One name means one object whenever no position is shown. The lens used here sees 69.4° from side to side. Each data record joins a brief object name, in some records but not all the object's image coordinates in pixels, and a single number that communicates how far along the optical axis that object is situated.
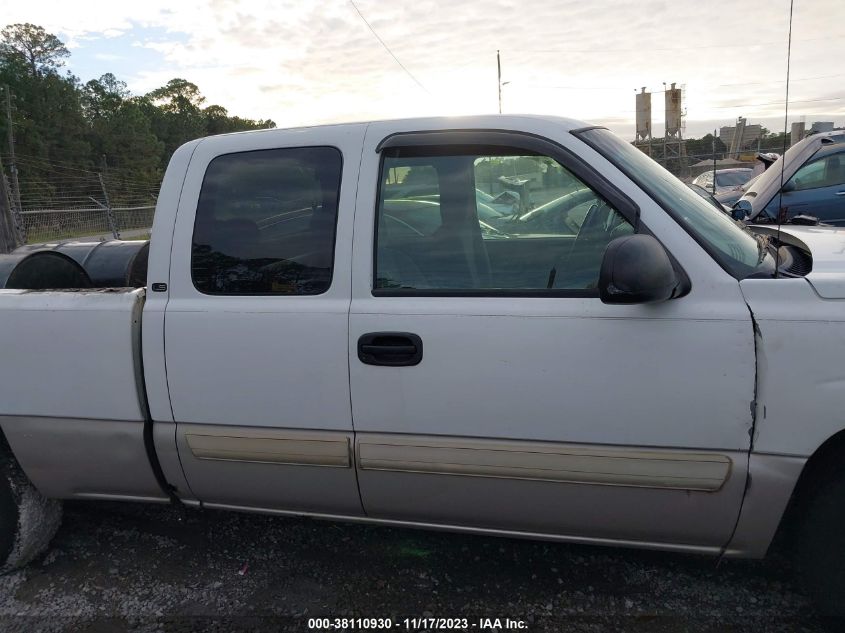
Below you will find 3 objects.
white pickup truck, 2.06
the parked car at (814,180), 7.59
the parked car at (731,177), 16.11
